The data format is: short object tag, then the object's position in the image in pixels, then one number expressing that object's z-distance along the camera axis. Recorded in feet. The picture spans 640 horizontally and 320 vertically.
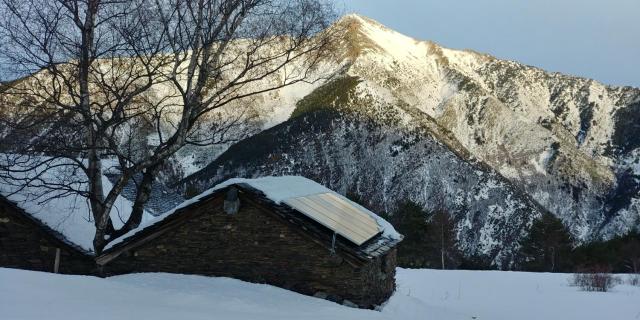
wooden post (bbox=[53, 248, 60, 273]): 49.47
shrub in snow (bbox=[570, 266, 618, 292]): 68.23
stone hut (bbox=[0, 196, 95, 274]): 49.24
